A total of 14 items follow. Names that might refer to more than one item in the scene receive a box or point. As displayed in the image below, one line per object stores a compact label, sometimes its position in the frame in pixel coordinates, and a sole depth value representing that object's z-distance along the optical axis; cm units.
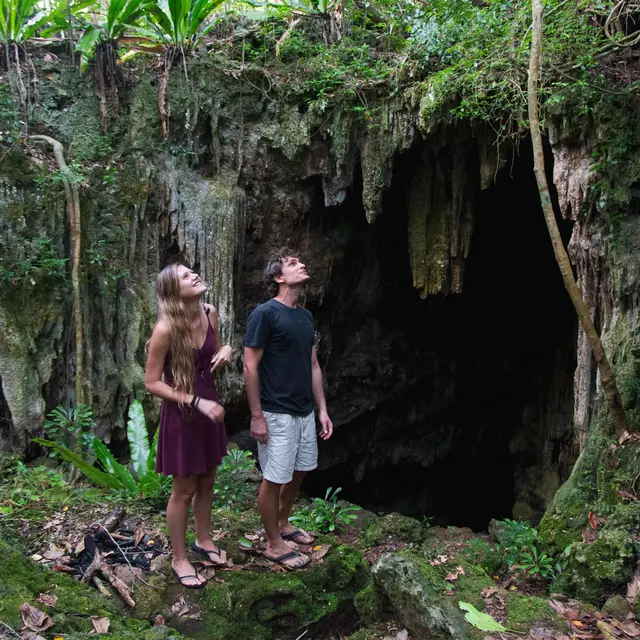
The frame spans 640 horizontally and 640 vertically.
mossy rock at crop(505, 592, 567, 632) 276
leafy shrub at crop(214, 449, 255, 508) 481
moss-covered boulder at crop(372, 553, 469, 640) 259
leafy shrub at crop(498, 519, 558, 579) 398
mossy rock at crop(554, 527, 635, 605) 353
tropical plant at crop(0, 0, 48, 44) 554
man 321
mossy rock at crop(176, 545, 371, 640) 291
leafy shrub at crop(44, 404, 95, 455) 541
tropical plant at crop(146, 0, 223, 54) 589
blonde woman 286
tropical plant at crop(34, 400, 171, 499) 454
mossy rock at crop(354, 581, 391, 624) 295
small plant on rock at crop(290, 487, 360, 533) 469
